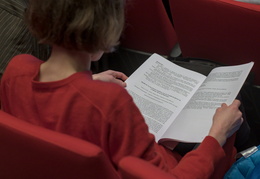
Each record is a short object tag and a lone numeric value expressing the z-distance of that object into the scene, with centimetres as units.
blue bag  191
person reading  162
